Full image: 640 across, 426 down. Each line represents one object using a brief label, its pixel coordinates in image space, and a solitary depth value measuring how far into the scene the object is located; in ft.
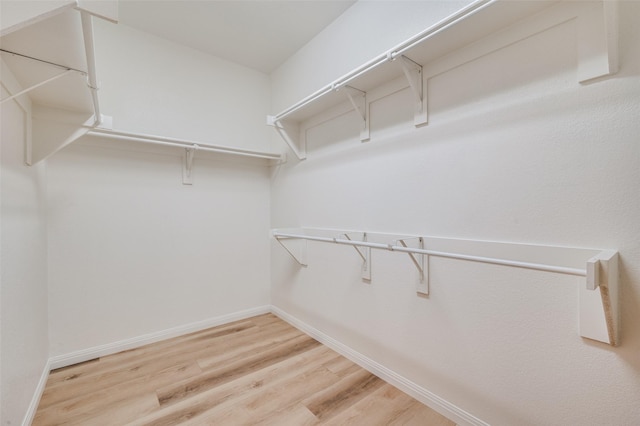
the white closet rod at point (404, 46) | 3.47
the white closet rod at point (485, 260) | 2.71
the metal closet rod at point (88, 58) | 2.87
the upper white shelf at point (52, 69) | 2.54
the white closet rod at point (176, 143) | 6.33
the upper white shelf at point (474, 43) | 3.23
